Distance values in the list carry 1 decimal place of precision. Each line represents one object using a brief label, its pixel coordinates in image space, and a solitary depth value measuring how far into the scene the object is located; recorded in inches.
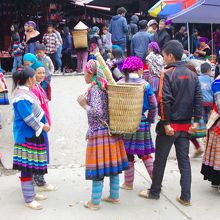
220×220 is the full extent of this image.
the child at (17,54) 438.4
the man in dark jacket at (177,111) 176.7
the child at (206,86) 271.1
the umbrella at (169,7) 438.1
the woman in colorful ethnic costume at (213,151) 194.1
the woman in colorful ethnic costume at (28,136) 173.3
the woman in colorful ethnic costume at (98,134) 171.6
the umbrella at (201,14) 388.5
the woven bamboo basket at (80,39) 530.0
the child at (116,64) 245.5
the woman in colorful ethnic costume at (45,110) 194.5
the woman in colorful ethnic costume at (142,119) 186.4
